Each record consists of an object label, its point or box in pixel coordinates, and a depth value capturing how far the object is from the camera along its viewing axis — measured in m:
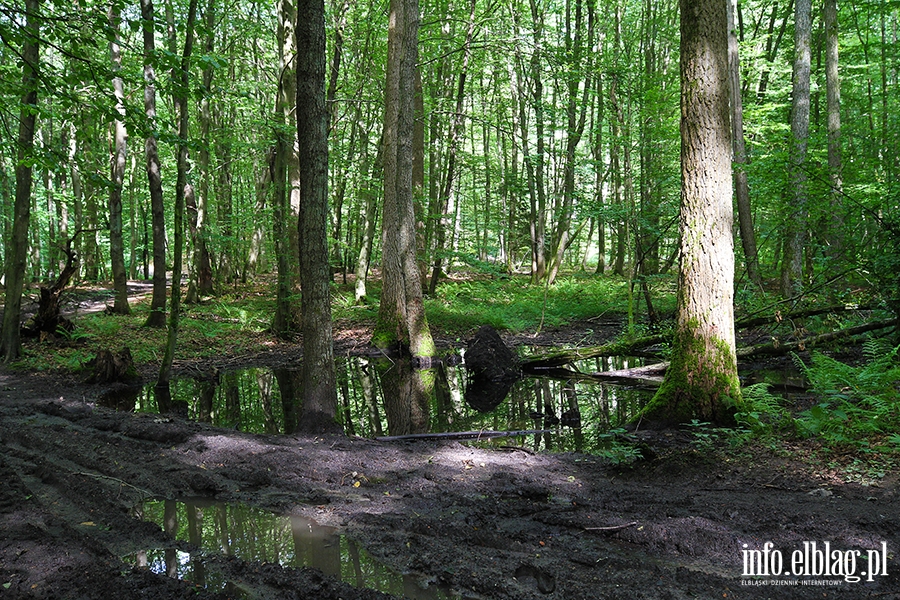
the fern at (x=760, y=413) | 6.07
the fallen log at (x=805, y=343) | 8.36
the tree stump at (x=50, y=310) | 12.45
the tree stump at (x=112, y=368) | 10.38
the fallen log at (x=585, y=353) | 10.68
